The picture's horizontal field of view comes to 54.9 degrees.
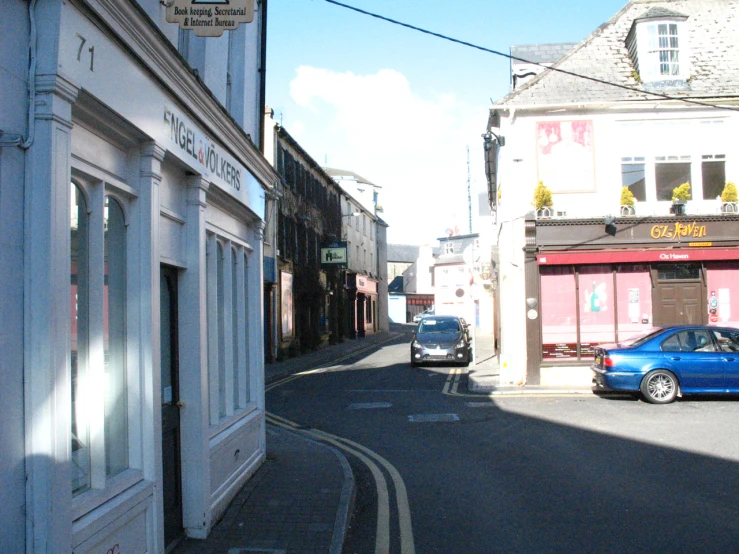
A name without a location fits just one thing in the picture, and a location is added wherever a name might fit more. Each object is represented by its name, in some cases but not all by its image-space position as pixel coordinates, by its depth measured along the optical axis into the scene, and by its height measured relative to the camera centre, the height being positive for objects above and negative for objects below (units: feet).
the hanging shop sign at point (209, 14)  19.08 +8.00
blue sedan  45.24 -4.15
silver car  77.46 -4.72
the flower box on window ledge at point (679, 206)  59.62 +7.79
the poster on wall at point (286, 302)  95.35 +0.50
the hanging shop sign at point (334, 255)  120.88 +8.45
